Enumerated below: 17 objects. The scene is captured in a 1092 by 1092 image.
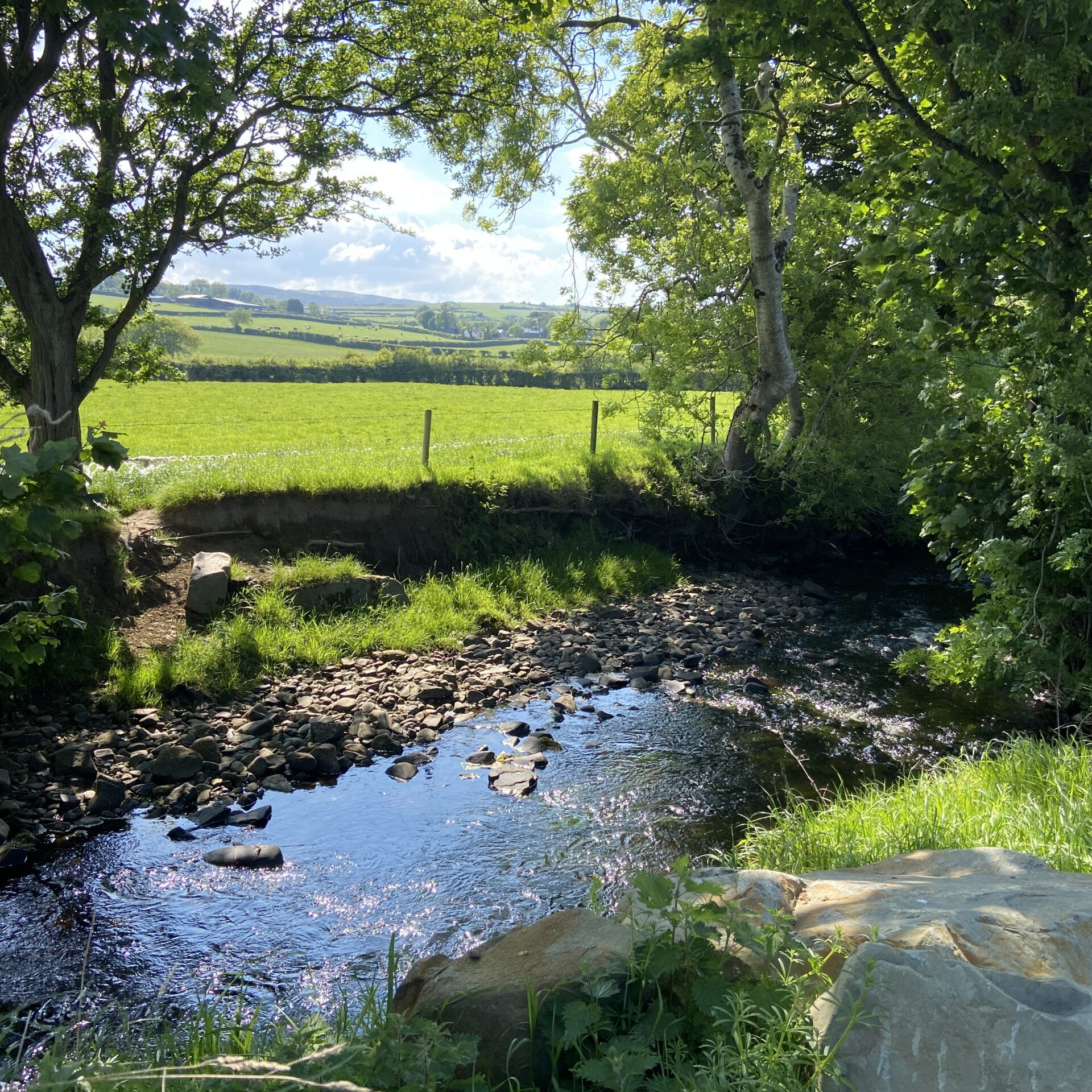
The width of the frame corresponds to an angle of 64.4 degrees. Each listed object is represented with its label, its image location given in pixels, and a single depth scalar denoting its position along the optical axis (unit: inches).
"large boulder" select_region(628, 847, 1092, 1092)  107.2
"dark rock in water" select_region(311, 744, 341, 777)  357.1
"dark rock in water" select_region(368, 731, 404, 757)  380.5
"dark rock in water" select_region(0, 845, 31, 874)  273.0
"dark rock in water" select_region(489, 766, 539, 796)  341.0
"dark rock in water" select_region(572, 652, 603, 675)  491.8
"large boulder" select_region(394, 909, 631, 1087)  126.0
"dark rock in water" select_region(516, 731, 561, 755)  381.1
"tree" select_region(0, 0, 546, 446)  465.4
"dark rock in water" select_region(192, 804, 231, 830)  306.8
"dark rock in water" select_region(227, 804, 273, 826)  310.3
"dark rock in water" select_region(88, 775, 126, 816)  311.0
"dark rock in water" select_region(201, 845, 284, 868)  279.0
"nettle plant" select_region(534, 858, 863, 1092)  109.1
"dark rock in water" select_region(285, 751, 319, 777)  353.4
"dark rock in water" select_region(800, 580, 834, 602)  666.8
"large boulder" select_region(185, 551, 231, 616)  449.4
